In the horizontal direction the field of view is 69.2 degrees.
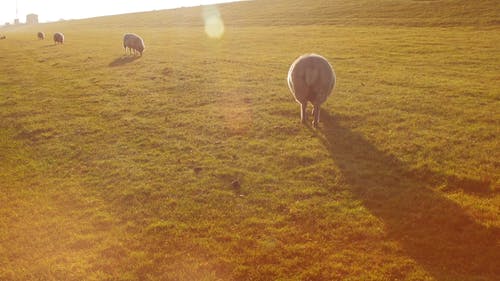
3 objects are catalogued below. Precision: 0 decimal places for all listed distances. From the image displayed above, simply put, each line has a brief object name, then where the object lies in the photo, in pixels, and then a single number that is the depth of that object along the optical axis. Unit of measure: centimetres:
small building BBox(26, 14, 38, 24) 16355
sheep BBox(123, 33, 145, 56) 2948
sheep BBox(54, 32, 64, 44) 4141
